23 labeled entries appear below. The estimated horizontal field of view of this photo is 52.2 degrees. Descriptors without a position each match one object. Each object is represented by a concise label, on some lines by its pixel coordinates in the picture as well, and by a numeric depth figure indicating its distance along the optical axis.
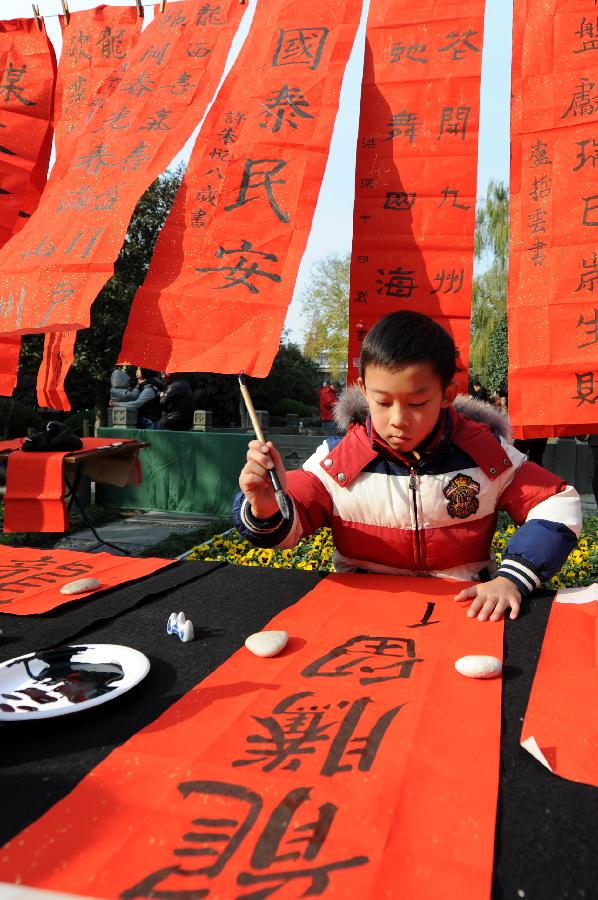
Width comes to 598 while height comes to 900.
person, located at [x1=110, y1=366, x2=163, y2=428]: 7.25
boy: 1.37
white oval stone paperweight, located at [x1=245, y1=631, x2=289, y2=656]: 1.07
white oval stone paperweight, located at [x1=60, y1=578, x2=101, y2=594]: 1.40
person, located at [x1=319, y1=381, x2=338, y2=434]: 12.63
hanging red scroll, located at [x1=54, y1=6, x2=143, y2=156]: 3.47
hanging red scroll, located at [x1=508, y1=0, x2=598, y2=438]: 2.41
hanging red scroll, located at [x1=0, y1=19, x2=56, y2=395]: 3.46
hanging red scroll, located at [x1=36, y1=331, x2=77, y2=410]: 4.08
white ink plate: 0.88
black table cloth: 0.61
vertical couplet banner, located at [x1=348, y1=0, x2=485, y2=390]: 2.87
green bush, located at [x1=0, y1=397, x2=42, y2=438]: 14.09
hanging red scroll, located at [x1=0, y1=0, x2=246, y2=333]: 2.58
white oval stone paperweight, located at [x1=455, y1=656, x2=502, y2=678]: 0.97
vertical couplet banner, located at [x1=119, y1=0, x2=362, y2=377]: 2.69
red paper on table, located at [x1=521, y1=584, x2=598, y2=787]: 0.76
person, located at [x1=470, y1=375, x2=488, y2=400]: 9.26
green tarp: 6.21
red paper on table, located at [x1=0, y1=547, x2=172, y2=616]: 1.37
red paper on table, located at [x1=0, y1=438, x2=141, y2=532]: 4.09
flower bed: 3.50
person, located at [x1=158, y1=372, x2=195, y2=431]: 6.60
